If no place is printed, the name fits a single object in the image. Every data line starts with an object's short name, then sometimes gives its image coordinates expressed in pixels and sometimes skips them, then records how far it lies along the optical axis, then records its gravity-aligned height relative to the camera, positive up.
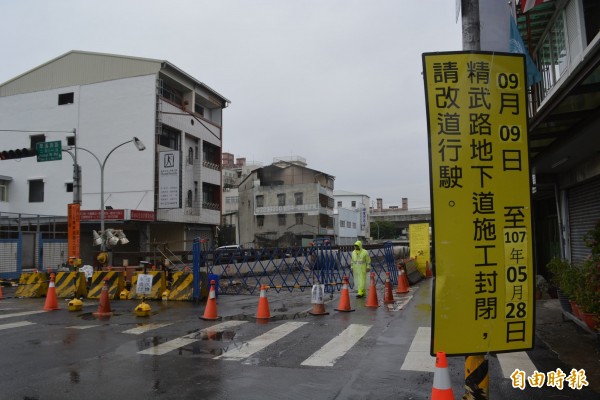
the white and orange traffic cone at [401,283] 15.88 -1.59
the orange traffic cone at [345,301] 12.12 -1.66
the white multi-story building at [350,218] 74.81 +3.06
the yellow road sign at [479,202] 3.52 +0.24
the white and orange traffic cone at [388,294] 13.63 -1.68
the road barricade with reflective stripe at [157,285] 15.09 -1.49
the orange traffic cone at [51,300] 13.24 -1.67
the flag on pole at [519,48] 5.44 +2.26
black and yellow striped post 3.68 -1.10
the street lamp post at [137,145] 24.70 +4.78
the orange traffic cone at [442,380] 3.45 -1.06
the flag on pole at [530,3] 8.51 +4.22
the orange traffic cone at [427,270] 22.86 -1.68
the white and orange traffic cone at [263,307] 11.20 -1.65
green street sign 21.77 +4.05
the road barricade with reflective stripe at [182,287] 14.70 -1.52
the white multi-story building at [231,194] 66.31 +7.18
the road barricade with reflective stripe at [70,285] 16.02 -1.53
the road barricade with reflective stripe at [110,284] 15.59 -1.48
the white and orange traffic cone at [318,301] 11.63 -1.58
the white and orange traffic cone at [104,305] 11.99 -1.66
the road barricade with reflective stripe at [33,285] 16.92 -1.62
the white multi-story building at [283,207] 62.94 +4.06
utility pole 3.87 +1.70
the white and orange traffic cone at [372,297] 12.78 -1.64
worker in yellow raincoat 14.68 -0.90
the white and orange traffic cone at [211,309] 11.19 -1.69
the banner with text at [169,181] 34.03 +4.14
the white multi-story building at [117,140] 36.28 +8.02
